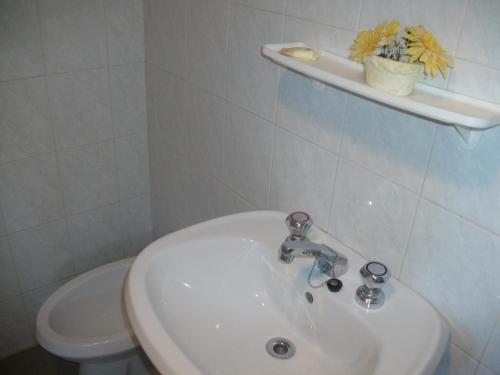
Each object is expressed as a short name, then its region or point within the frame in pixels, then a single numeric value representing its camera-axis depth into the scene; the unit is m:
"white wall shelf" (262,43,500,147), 0.74
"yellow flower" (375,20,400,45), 0.83
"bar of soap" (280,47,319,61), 0.99
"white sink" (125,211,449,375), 0.90
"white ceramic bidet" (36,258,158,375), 1.51
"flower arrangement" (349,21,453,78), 0.78
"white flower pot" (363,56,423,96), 0.80
